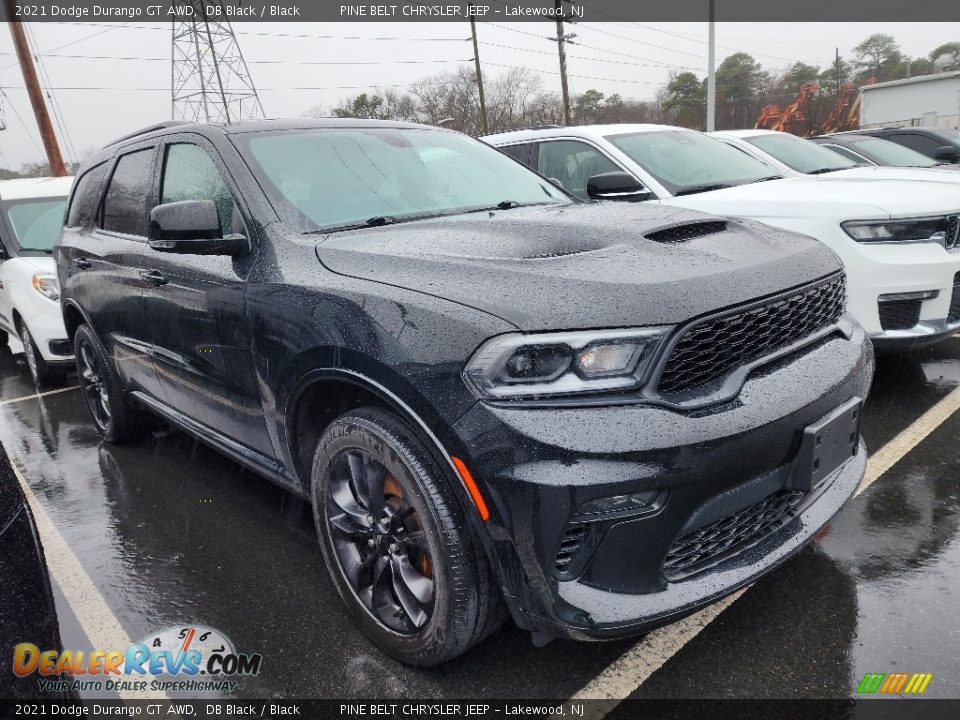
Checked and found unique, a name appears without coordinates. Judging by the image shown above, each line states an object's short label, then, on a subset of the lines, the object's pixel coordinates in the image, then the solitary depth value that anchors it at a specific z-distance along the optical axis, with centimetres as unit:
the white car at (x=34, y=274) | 611
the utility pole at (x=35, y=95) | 1684
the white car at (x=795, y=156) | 595
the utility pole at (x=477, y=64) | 3125
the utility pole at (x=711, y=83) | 2186
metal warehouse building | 4862
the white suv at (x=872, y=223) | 401
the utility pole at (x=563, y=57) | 3128
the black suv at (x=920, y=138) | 1260
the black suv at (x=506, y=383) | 180
